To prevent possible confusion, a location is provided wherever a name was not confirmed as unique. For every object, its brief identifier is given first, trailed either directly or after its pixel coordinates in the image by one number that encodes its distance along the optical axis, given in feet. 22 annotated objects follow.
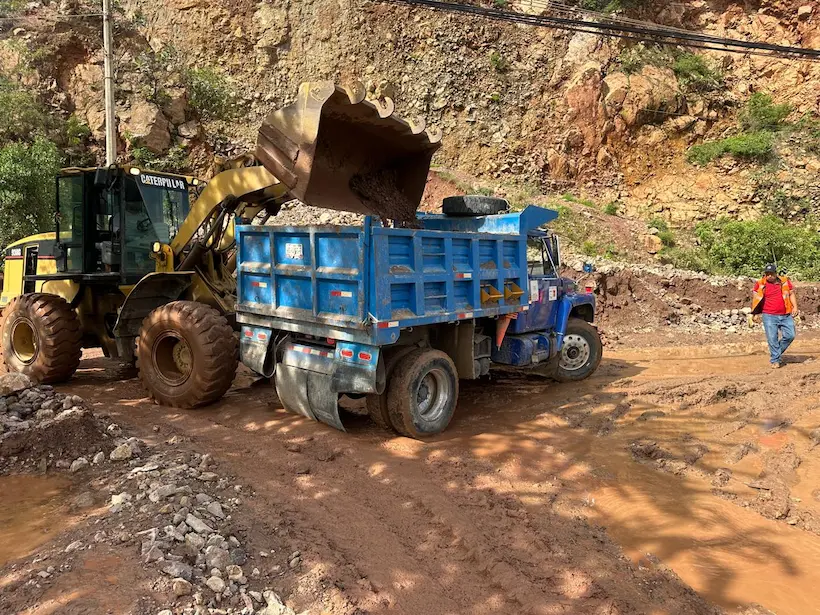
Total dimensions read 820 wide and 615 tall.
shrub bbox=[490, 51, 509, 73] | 79.72
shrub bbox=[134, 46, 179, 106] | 66.28
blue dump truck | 16.80
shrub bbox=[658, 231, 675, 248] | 63.26
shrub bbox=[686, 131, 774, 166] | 70.03
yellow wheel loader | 19.43
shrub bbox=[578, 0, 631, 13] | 83.35
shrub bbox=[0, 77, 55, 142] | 58.03
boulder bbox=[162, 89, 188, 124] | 67.05
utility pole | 40.14
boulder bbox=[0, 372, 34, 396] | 18.27
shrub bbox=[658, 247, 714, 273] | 57.62
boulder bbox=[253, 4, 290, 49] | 81.41
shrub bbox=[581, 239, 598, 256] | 56.90
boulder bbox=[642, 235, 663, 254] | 61.62
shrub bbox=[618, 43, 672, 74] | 75.31
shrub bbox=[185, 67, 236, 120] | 71.31
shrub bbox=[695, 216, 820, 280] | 57.88
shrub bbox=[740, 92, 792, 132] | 73.77
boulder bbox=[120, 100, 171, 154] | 62.95
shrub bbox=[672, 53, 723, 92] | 76.64
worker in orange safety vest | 30.40
